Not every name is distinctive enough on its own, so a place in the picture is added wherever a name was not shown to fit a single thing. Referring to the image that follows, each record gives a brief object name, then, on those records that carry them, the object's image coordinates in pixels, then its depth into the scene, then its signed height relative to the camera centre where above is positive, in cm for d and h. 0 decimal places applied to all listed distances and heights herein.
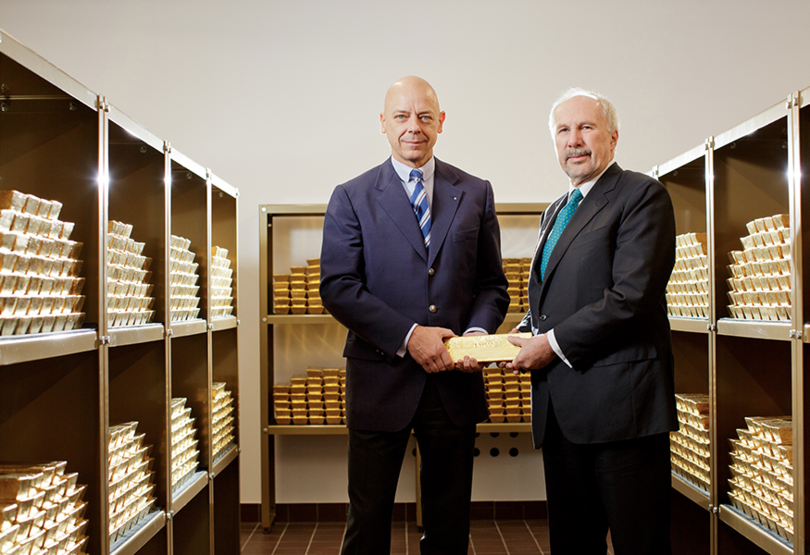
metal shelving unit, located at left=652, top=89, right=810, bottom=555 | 229 -21
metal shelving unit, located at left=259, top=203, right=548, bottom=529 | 365 -18
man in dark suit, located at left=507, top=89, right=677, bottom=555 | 175 -20
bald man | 188 -9
